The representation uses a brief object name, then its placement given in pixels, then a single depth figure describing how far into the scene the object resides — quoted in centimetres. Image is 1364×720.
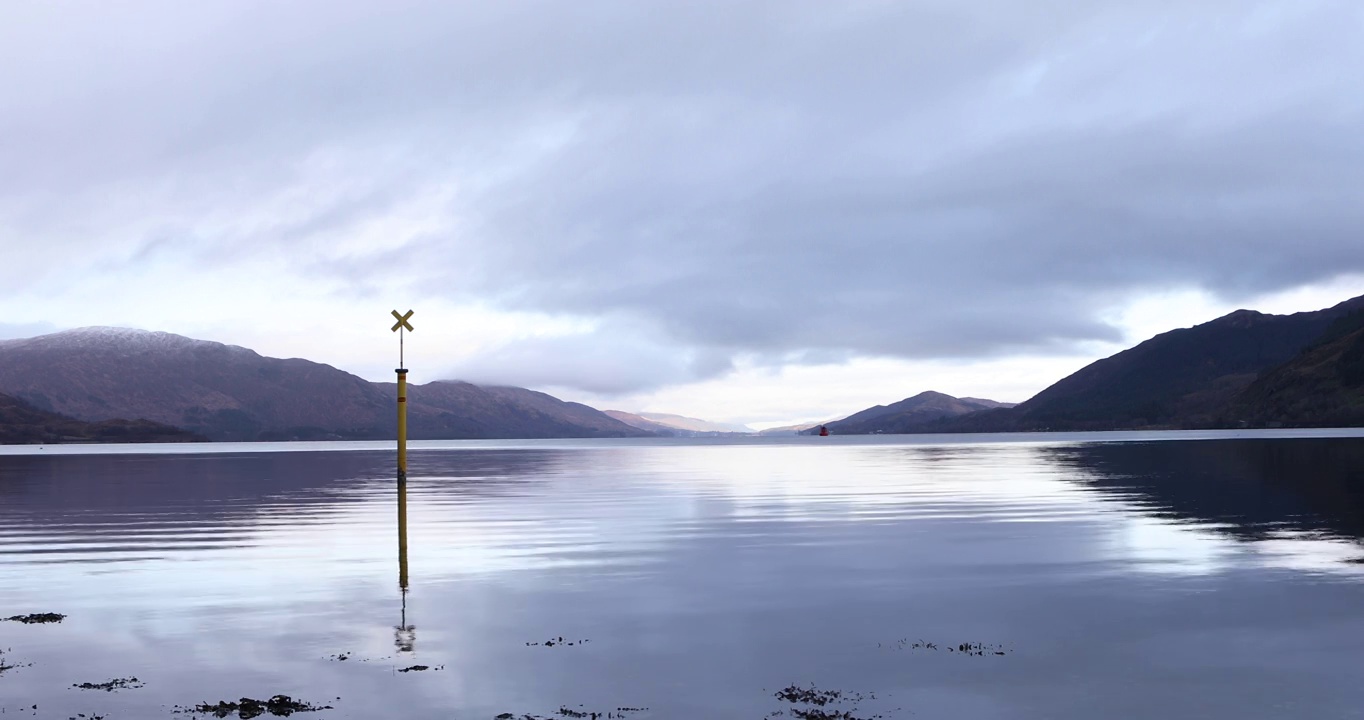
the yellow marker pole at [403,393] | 4678
